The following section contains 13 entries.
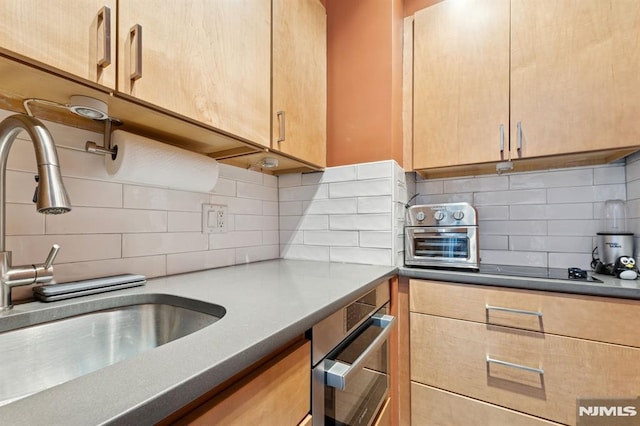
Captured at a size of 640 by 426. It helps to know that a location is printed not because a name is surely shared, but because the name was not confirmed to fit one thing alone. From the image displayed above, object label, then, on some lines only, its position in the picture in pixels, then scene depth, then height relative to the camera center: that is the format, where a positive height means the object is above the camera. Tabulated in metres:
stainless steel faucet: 0.55 +0.05
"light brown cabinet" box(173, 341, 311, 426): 0.44 -0.32
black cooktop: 1.10 -0.25
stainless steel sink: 0.59 -0.28
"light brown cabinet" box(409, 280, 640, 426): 0.96 -0.52
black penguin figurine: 1.09 -0.21
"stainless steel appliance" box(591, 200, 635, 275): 1.20 -0.10
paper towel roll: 0.81 +0.16
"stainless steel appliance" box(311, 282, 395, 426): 0.72 -0.42
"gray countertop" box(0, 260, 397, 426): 0.30 -0.21
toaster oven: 1.26 -0.10
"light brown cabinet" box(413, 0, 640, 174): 1.13 +0.58
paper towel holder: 0.82 +0.20
